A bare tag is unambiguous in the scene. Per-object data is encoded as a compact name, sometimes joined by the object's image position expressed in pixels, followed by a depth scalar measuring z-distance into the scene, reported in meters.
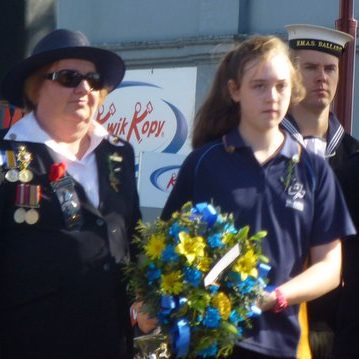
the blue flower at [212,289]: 6.48
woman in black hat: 7.05
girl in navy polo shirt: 6.91
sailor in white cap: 8.01
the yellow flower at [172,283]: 6.49
